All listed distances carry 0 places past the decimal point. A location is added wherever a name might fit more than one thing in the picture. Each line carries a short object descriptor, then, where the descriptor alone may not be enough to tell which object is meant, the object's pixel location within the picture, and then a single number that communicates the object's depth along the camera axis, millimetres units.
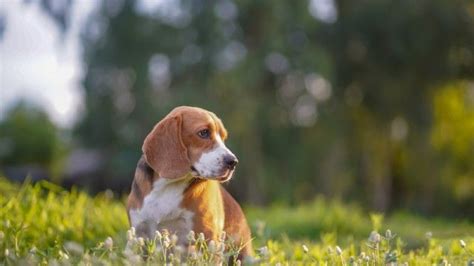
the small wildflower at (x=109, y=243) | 3768
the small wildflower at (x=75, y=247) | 3333
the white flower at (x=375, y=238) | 4258
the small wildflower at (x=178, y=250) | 3787
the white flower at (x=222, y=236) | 4625
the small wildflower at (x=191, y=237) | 4104
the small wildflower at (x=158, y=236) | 4057
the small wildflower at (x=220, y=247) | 4143
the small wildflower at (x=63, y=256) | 4112
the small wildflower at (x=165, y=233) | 4142
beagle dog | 4699
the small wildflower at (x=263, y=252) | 4088
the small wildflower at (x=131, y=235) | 3933
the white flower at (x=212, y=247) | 3979
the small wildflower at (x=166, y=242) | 4074
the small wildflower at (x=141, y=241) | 3939
